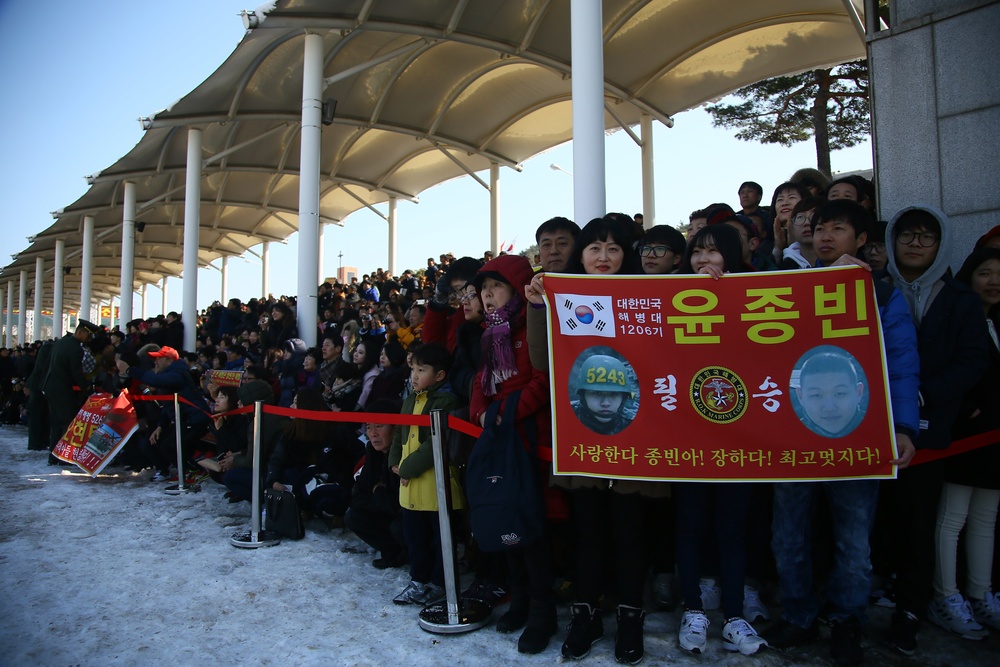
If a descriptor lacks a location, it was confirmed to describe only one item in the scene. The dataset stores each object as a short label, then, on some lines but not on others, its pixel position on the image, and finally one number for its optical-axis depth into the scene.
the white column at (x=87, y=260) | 22.08
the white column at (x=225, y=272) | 33.94
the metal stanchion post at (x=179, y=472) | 7.28
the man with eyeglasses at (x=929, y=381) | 3.15
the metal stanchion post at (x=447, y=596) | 3.56
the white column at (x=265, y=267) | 30.47
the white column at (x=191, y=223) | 14.84
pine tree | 16.75
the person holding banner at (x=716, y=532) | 3.18
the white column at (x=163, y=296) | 41.53
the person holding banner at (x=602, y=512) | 3.27
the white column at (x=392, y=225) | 22.72
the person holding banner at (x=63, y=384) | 9.70
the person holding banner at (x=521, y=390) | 3.45
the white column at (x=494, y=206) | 19.25
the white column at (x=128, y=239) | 18.39
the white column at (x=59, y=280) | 25.66
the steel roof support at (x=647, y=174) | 16.02
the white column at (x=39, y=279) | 30.48
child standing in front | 3.97
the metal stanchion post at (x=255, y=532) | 5.18
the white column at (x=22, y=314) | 35.50
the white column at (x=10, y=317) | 40.66
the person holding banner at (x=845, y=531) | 3.09
